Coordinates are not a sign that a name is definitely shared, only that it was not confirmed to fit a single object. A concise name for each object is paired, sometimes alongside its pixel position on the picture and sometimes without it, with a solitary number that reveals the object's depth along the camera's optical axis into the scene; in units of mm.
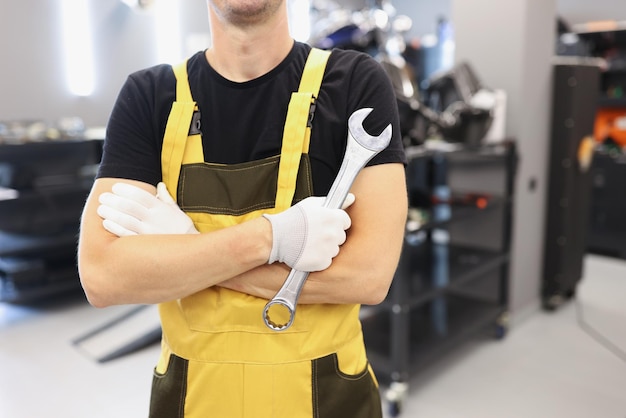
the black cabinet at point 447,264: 2592
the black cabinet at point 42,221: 2945
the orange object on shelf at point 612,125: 5362
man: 981
